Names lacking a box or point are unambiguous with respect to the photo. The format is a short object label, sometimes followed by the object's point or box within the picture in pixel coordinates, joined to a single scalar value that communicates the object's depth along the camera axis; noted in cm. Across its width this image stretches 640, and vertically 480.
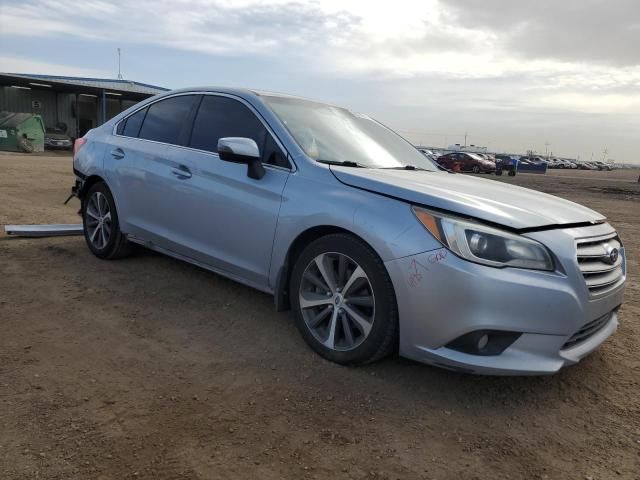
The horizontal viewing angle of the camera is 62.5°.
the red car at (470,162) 3700
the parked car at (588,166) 8448
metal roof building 3572
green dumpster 2786
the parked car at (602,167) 8888
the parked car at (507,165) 3722
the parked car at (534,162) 5096
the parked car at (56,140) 3191
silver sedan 265
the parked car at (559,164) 7719
